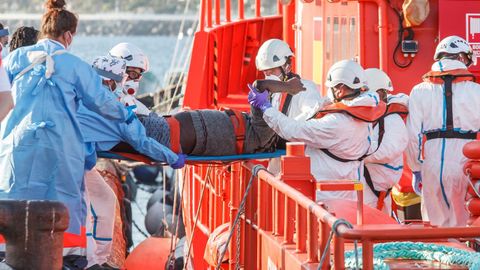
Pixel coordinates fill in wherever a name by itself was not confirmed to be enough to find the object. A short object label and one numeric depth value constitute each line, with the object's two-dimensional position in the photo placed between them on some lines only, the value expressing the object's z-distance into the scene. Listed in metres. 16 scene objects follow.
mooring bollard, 11.96
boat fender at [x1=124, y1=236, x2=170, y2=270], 26.51
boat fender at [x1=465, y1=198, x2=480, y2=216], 19.02
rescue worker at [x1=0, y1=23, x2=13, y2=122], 14.33
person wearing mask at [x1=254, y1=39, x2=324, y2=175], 20.97
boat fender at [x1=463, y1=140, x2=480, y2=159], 18.87
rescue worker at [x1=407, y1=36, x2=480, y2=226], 20.97
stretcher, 17.40
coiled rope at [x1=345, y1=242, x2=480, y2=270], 15.42
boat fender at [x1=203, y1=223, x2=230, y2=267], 19.96
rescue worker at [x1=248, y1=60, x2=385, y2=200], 18.45
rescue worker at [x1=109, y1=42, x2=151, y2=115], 18.76
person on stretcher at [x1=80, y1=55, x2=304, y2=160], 17.05
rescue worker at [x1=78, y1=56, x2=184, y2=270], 16.99
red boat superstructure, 15.19
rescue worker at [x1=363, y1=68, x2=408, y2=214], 20.64
